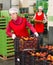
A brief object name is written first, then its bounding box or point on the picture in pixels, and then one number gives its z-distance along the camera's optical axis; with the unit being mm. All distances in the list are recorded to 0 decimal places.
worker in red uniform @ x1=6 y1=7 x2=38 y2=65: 2680
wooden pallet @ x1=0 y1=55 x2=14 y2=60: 4041
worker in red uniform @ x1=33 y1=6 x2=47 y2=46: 4759
